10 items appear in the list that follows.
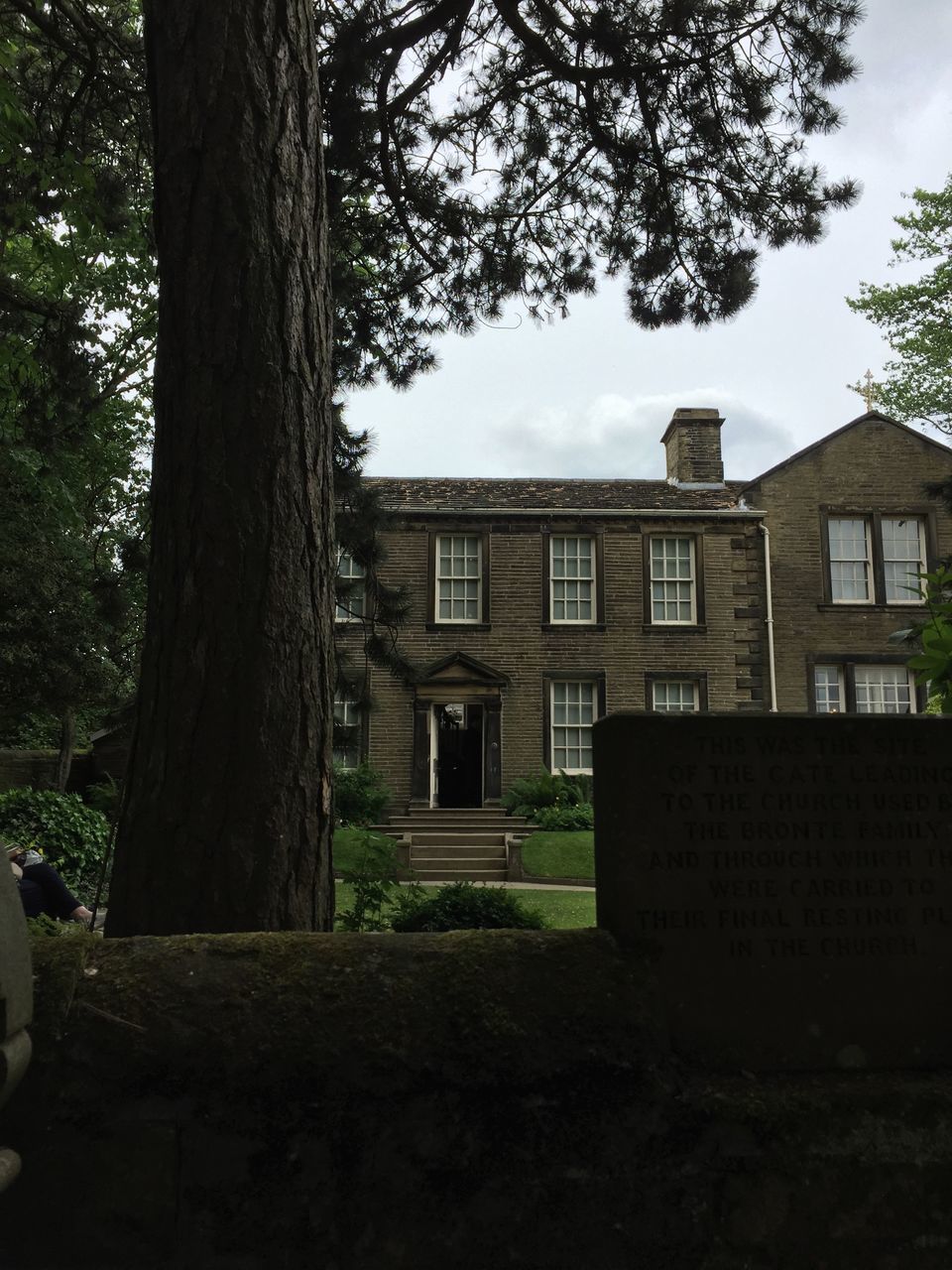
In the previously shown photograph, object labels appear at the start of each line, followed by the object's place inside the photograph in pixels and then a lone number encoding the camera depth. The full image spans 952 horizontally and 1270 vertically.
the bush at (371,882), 4.90
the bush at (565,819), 20.19
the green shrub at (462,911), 5.18
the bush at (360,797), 20.86
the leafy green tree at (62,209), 7.55
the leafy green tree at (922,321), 30.70
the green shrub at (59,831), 12.77
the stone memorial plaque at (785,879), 2.77
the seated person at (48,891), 7.18
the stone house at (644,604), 23.61
